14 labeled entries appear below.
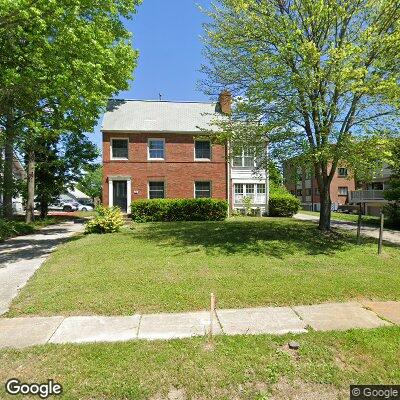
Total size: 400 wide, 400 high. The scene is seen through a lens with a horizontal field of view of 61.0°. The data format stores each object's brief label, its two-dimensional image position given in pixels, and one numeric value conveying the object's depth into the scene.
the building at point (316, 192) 55.66
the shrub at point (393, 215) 20.81
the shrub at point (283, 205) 25.84
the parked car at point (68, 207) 49.18
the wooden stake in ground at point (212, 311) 4.77
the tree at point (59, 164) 25.78
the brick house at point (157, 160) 24.34
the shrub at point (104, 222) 16.14
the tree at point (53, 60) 9.73
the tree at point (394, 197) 20.23
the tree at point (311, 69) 10.27
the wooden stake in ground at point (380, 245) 10.79
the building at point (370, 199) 38.62
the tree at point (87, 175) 26.67
